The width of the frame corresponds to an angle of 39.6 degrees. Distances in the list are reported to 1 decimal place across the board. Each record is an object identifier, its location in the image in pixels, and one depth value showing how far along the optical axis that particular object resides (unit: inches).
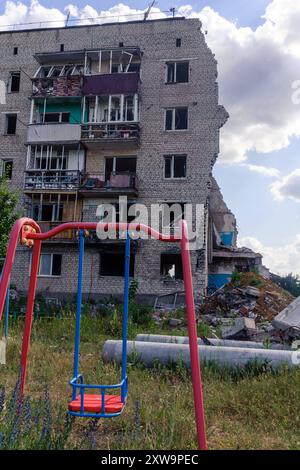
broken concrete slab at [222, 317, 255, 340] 401.7
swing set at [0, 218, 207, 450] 129.3
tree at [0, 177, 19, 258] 621.0
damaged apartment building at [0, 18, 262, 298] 766.5
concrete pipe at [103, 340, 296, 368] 239.6
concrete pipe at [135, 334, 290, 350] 305.7
